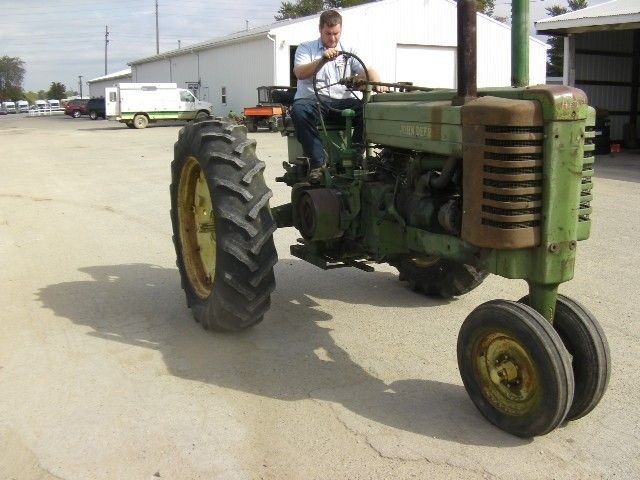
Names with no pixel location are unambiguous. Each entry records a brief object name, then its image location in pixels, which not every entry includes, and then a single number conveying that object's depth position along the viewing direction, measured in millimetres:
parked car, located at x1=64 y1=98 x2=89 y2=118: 53653
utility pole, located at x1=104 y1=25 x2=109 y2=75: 92938
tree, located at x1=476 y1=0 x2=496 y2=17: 53119
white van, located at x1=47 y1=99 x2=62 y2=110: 71388
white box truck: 33344
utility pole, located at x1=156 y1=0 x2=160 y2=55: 71688
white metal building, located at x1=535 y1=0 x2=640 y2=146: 19797
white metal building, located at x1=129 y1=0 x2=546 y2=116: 31578
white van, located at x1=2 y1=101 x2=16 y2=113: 80081
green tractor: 3295
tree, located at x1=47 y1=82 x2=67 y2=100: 100875
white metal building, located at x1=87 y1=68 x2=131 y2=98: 71062
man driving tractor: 5230
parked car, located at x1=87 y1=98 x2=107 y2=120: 49094
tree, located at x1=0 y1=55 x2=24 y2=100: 104025
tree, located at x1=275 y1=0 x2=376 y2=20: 63125
